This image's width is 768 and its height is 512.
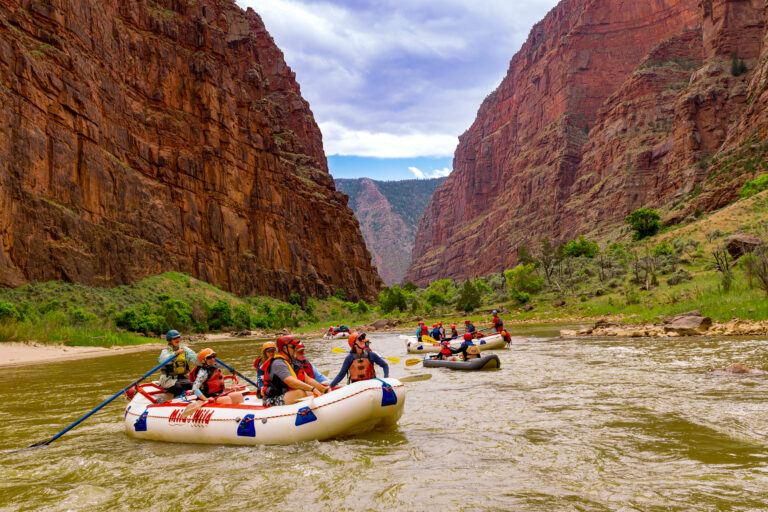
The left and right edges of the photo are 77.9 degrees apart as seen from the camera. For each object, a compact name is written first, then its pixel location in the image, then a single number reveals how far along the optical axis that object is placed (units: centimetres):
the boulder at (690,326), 2150
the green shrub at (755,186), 5250
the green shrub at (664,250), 4714
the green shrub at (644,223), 7156
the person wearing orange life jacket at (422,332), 2775
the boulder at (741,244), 3124
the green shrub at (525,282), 5712
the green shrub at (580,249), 7650
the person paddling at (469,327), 2508
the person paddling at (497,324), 2566
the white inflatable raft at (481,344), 2411
